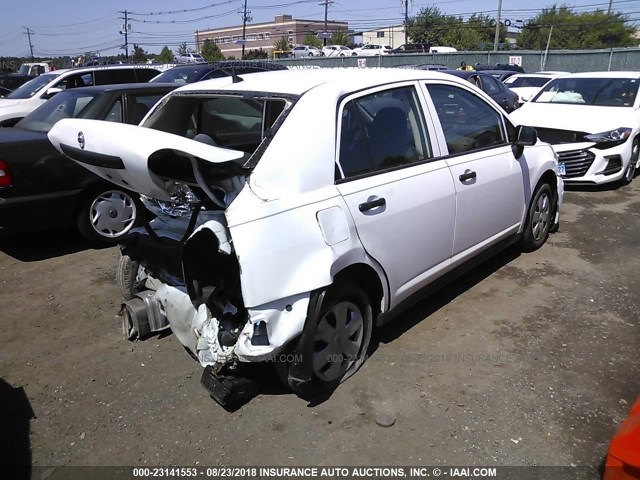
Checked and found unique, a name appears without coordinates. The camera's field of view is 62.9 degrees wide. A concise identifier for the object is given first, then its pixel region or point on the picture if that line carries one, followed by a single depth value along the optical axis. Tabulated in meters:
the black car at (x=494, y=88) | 13.64
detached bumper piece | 2.87
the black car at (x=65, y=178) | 4.91
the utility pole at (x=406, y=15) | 70.19
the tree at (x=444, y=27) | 72.12
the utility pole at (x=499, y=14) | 39.60
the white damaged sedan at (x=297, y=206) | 2.68
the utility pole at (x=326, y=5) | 69.56
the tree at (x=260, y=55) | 54.42
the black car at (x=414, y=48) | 42.78
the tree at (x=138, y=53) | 62.04
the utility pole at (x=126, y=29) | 71.13
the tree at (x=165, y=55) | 60.45
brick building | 106.12
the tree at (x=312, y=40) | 81.31
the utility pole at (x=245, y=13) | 68.44
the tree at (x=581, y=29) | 64.12
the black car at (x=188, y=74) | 10.72
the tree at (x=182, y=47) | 86.55
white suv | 10.59
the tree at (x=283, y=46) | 79.19
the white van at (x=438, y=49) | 40.72
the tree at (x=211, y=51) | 55.42
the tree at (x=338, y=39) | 78.24
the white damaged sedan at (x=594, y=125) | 7.55
